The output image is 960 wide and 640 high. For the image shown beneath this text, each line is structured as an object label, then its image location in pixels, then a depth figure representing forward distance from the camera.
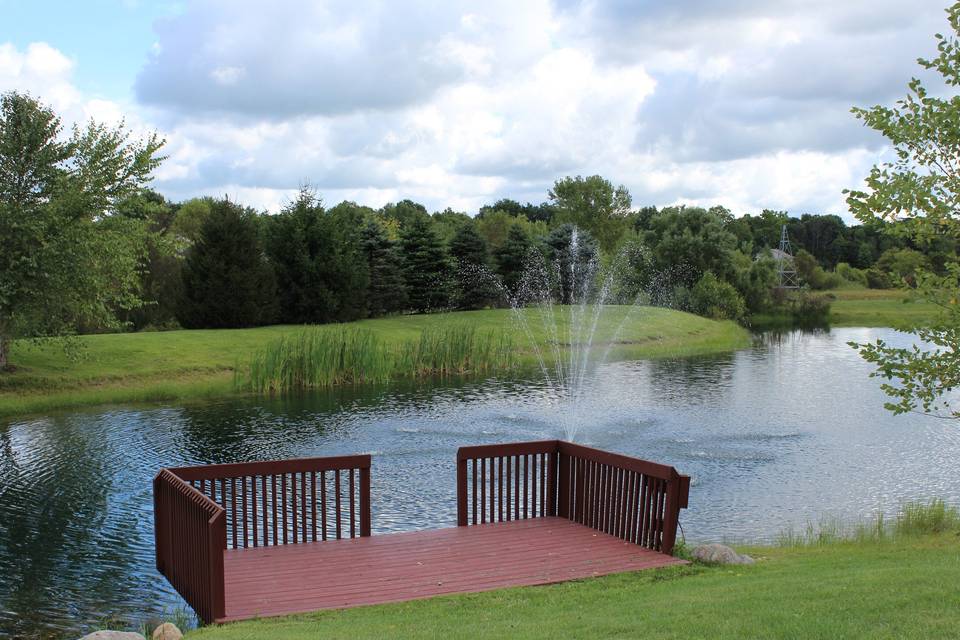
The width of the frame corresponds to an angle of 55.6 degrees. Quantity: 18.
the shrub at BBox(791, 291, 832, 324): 71.31
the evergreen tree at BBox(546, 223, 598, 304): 58.75
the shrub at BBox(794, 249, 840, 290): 88.69
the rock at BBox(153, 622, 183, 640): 7.77
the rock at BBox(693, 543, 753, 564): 9.85
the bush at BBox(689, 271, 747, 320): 59.72
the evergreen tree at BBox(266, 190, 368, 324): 40.94
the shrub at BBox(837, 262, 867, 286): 89.75
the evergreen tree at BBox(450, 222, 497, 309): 51.62
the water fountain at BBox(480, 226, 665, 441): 28.23
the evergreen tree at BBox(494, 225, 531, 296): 55.31
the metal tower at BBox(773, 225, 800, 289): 75.21
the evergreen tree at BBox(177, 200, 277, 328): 37.25
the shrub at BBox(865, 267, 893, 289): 85.35
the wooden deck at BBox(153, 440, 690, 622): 8.94
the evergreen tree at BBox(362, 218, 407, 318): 46.56
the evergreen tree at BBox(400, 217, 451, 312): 48.66
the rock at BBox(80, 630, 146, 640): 7.26
